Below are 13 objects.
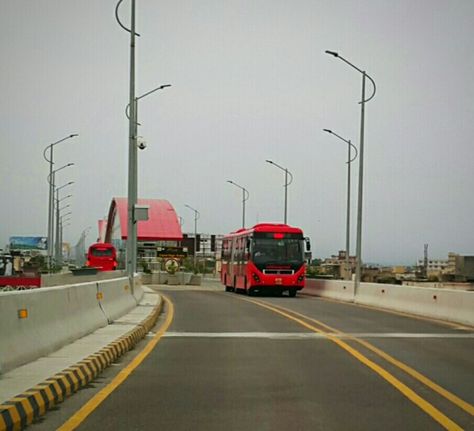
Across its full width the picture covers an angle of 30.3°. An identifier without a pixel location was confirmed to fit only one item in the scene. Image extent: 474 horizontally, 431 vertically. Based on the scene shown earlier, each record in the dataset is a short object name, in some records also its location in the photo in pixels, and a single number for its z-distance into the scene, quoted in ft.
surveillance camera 98.32
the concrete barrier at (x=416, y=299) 74.13
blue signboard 478.59
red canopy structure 440.04
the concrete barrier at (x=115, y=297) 60.49
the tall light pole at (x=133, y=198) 88.63
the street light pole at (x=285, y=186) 187.89
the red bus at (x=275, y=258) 135.85
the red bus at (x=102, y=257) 245.45
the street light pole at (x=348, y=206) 146.72
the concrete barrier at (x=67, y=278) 136.15
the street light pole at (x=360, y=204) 114.42
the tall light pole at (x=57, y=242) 254.88
